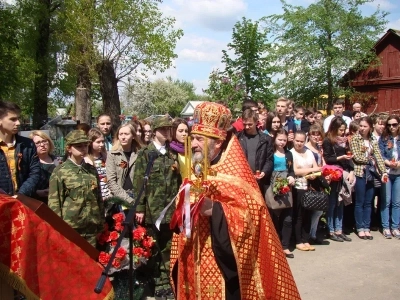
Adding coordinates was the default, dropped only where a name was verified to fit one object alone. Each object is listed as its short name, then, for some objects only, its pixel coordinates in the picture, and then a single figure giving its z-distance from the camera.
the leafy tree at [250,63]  10.44
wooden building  26.53
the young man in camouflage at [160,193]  4.95
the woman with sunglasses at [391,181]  7.50
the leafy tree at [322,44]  24.02
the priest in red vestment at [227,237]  3.01
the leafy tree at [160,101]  55.09
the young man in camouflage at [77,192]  4.41
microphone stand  2.45
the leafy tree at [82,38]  14.68
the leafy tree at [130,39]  14.79
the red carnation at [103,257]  4.23
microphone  3.26
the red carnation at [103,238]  4.69
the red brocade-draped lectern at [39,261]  2.78
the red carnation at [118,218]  4.75
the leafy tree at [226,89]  9.99
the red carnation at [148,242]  4.72
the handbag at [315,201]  6.54
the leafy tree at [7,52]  12.85
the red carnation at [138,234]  4.71
